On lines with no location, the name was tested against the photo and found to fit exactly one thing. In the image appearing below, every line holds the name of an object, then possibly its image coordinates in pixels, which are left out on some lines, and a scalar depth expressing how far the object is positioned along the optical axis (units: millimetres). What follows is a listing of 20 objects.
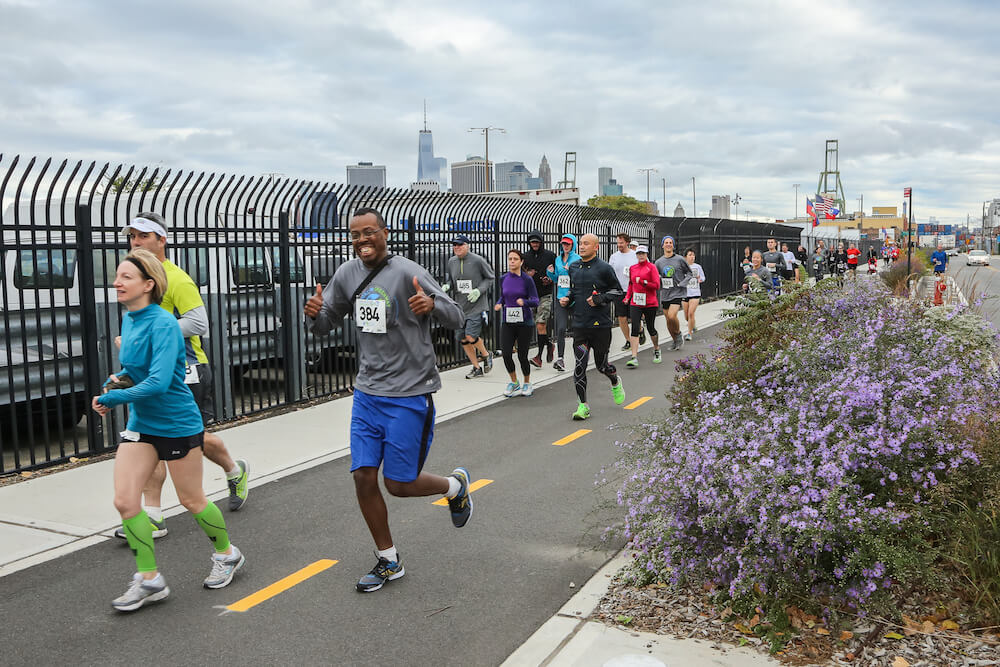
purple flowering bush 3848
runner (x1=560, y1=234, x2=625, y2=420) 9031
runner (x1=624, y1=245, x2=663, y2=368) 13609
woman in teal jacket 4297
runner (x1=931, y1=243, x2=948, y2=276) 37359
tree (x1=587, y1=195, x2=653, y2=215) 107812
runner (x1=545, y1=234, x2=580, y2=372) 12125
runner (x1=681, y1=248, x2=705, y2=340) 15852
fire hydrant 12548
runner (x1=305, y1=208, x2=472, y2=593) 4625
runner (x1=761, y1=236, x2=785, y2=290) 18875
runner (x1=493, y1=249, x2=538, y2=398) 10945
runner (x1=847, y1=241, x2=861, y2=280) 33616
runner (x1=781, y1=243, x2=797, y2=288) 23016
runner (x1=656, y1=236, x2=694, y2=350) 15055
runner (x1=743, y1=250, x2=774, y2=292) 16156
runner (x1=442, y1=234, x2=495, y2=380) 11016
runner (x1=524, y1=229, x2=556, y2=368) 12508
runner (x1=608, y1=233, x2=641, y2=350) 13589
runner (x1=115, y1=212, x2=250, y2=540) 5281
